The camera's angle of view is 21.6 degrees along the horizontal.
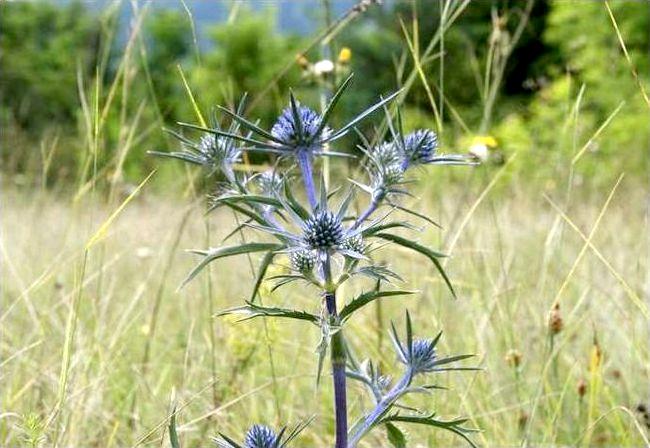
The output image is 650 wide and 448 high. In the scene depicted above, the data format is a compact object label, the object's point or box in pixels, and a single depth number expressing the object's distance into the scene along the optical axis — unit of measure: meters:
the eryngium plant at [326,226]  0.66
